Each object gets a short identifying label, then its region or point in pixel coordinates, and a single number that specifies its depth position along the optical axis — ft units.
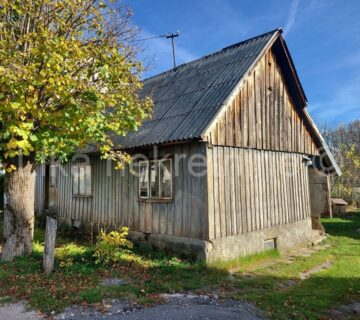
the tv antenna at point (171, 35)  58.13
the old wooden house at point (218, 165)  28.60
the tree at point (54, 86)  20.88
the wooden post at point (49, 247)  23.59
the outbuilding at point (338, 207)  68.18
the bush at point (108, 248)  25.85
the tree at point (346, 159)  77.97
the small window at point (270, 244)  33.72
